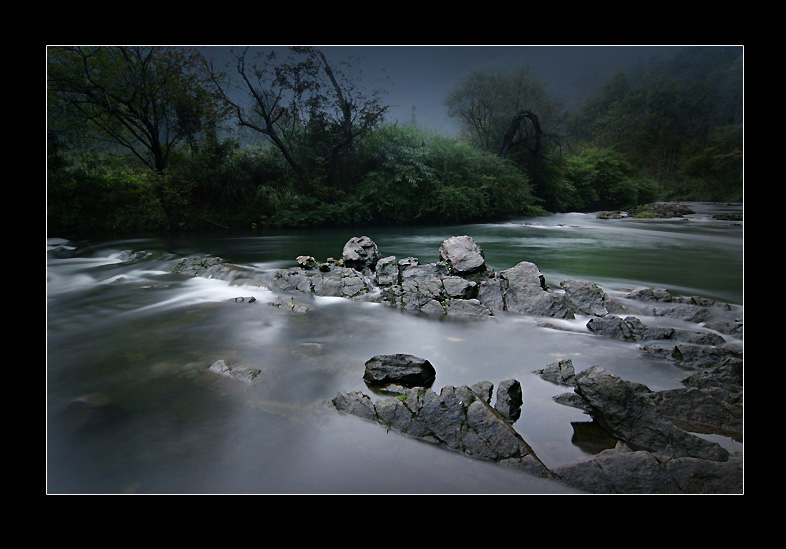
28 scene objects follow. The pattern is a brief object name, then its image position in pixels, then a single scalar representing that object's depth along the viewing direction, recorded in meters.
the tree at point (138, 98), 7.61
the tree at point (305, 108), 12.55
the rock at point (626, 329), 3.79
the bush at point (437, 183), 13.49
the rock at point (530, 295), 4.63
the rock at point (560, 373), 2.88
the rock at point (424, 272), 5.77
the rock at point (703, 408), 2.33
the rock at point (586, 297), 4.66
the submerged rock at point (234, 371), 3.04
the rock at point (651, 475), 1.74
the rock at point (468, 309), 4.64
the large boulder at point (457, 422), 1.97
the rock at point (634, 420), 2.05
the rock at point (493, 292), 4.94
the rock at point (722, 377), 2.73
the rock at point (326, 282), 5.62
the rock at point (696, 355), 3.20
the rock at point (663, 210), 9.21
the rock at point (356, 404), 2.40
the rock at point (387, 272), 5.92
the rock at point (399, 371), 2.91
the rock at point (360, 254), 6.74
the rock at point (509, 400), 2.42
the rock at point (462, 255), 5.60
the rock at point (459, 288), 5.00
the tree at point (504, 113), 12.23
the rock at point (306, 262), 6.82
